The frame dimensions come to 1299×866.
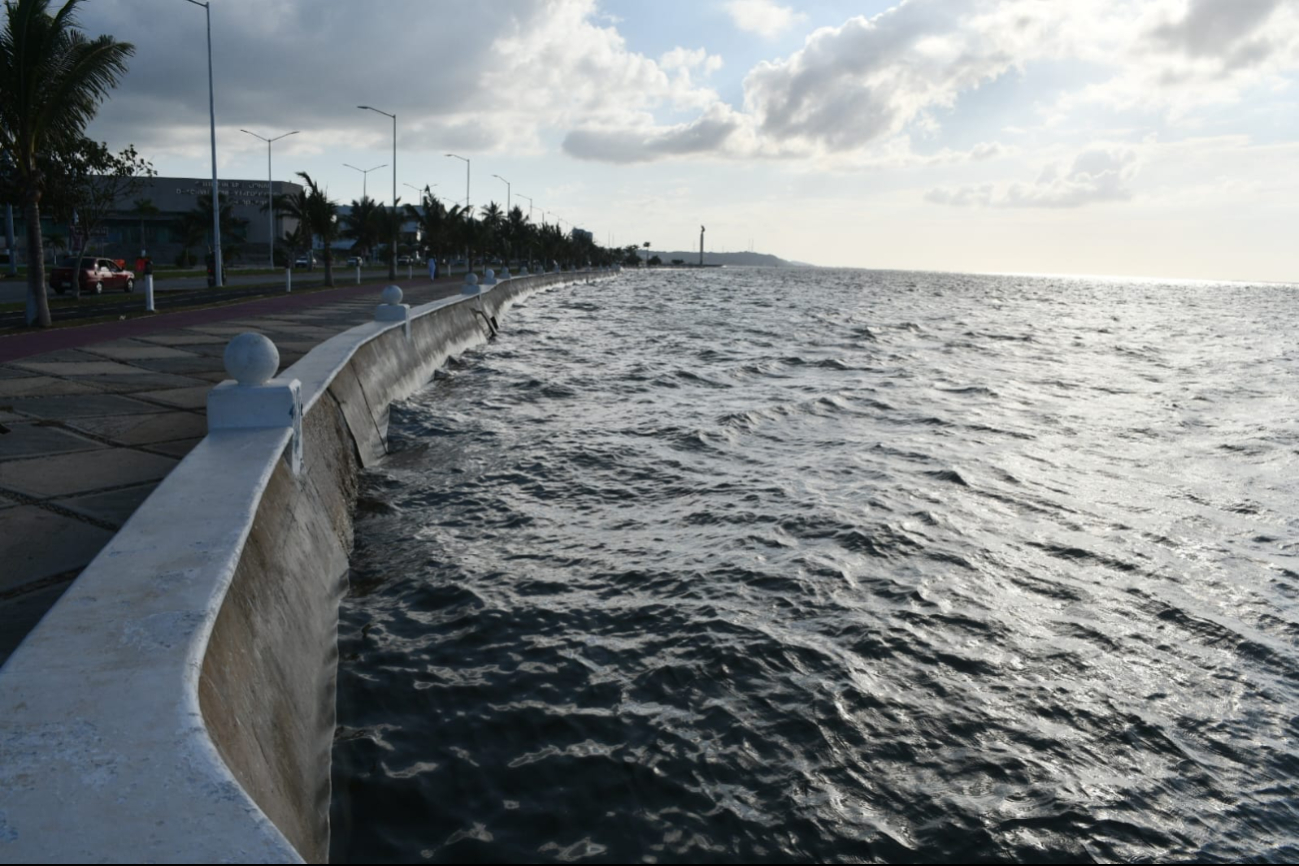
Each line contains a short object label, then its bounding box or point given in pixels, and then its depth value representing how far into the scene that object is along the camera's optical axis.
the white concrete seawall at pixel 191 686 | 2.33
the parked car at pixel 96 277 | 31.83
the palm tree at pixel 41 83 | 16.91
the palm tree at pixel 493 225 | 88.14
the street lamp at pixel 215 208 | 37.03
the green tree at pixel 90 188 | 27.50
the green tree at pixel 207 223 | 76.06
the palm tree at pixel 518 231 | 103.81
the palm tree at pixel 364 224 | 54.97
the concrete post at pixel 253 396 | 6.15
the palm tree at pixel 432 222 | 67.12
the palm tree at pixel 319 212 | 46.82
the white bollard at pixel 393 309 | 14.79
